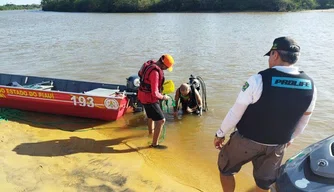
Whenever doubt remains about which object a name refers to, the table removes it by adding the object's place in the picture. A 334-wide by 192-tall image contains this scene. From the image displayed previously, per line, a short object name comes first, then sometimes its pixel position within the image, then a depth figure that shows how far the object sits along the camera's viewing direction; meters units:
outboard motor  7.14
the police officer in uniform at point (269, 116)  2.44
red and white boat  6.79
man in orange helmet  4.93
